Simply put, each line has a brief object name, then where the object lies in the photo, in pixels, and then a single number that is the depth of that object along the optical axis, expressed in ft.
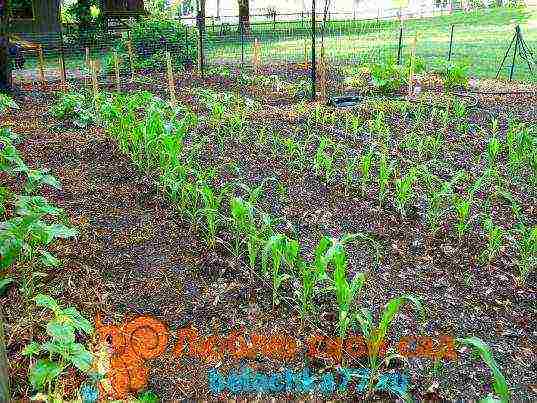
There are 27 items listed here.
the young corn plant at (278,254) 10.00
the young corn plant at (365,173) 15.98
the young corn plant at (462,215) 13.07
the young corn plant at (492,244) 12.35
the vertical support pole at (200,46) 35.09
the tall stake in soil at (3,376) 4.95
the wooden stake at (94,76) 26.65
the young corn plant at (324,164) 16.82
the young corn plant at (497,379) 5.98
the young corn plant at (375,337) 8.19
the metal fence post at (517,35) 31.47
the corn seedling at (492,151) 17.88
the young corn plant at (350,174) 16.40
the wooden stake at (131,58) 37.53
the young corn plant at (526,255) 11.87
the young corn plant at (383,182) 15.15
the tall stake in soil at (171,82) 27.61
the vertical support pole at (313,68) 28.46
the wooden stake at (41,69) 36.31
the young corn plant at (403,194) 14.19
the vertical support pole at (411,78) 28.76
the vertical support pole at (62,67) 37.37
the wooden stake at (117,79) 32.49
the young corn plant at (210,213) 12.13
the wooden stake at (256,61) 36.11
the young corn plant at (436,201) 13.76
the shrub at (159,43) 42.88
